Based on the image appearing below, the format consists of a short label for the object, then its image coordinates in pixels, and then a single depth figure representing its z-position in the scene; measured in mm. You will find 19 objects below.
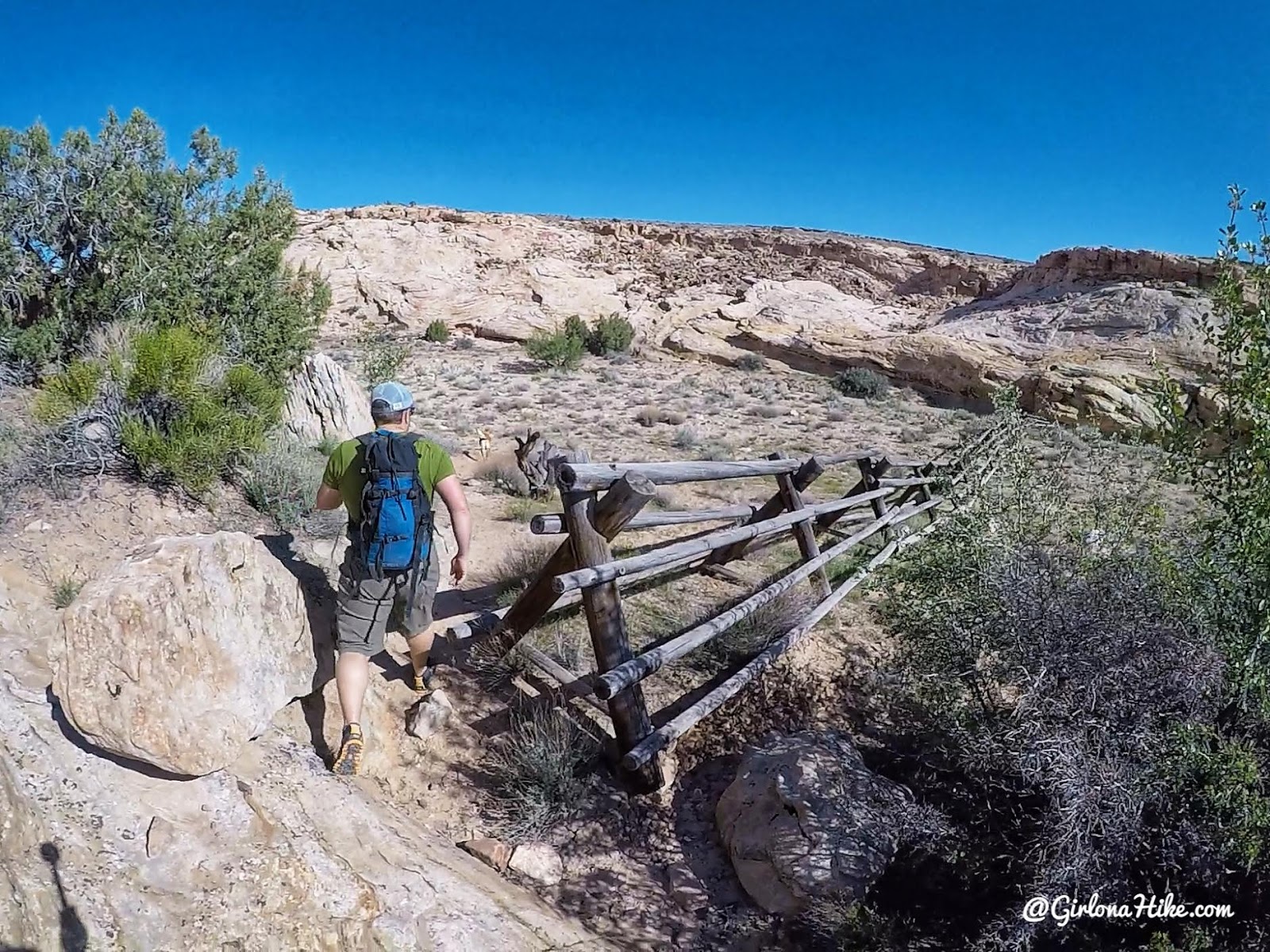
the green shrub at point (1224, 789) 2137
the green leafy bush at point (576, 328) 23031
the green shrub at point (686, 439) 10617
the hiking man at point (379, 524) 3121
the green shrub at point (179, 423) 4242
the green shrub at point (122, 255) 6828
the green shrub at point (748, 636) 4383
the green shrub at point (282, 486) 4590
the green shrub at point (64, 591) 3445
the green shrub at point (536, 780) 3168
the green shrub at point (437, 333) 24406
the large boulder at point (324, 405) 7352
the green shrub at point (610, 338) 23281
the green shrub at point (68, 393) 4320
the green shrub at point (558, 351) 19078
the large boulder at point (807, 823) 2746
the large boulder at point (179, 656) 2629
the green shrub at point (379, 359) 11992
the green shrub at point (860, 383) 19047
